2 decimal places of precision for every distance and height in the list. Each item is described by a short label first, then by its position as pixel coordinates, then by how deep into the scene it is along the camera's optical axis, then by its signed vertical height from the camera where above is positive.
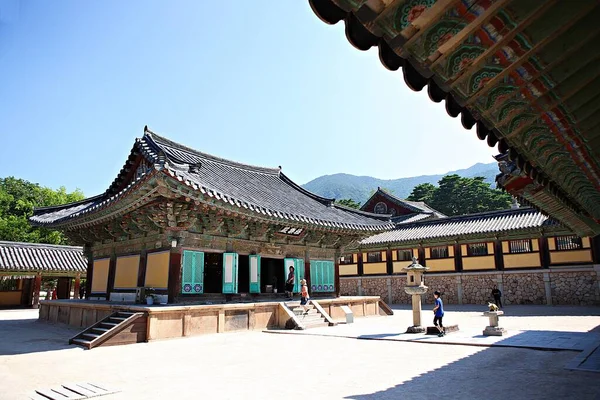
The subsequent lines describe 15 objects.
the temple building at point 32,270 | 26.55 +0.12
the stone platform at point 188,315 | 12.01 -1.56
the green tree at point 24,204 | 38.24 +7.92
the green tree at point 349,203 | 67.05 +11.58
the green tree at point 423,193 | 62.89 +12.44
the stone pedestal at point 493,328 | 11.59 -1.70
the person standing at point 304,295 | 16.25 -1.00
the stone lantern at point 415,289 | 12.79 -0.60
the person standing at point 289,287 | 17.11 -0.70
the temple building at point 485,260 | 23.19 +0.68
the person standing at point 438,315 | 12.06 -1.38
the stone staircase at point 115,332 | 10.92 -1.72
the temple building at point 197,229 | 13.12 +1.72
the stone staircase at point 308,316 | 15.23 -1.81
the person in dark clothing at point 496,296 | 22.62 -1.50
